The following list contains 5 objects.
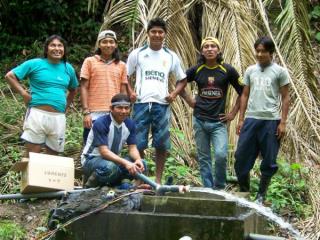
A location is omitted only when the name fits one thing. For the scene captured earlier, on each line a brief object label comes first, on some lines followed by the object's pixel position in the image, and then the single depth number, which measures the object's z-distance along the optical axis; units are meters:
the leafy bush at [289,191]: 6.56
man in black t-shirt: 6.22
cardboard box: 5.63
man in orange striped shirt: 6.29
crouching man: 5.54
